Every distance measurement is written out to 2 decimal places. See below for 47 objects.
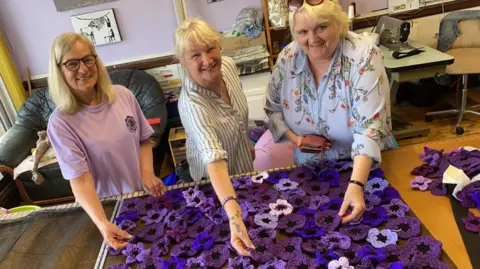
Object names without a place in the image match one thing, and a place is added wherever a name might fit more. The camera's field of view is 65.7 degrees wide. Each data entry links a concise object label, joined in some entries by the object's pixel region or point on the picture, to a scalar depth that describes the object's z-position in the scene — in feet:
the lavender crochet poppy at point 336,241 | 3.15
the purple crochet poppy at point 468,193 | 3.46
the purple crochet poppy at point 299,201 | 3.76
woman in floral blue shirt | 3.91
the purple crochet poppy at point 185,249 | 3.36
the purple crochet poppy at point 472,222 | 3.17
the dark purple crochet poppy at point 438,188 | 3.68
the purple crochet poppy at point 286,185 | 4.06
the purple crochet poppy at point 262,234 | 3.40
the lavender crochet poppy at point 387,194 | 3.64
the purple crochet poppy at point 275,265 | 3.05
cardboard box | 10.29
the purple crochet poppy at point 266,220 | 3.53
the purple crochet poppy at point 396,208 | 3.43
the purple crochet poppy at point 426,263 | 2.84
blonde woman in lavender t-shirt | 4.15
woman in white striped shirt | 3.75
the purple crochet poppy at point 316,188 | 3.91
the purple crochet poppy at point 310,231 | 3.32
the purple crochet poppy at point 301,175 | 4.17
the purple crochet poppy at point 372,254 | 2.96
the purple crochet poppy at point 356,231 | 3.22
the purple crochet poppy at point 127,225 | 3.83
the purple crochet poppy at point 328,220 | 3.38
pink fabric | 6.26
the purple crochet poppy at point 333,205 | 3.64
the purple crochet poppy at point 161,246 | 3.44
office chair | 9.20
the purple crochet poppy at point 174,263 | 3.22
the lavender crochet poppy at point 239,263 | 3.12
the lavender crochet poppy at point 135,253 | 3.39
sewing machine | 9.24
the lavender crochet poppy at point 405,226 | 3.18
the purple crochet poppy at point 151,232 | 3.64
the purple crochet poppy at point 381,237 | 3.13
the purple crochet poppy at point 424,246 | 2.97
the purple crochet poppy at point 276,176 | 4.24
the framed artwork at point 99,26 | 10.74
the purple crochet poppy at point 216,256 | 3.20
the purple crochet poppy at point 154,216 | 3.89
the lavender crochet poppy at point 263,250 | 3.15
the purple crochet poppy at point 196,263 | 3.19
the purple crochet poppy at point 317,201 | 3.69
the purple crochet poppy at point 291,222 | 3.45
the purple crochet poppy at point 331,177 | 4.01
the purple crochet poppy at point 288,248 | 3.15
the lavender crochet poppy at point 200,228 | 3.60
